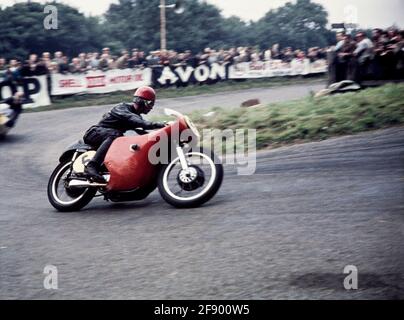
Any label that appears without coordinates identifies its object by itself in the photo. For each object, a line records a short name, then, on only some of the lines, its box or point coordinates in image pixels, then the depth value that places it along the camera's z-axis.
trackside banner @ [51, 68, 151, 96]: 13.59
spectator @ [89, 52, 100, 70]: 16.04
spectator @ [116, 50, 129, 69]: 15.26
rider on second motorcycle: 17.61
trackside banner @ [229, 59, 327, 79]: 13.51
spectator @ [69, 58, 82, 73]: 17.02
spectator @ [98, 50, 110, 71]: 15.77
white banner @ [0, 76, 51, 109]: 17.11
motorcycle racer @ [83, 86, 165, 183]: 11.18
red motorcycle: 10.64
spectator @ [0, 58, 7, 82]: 14.59
